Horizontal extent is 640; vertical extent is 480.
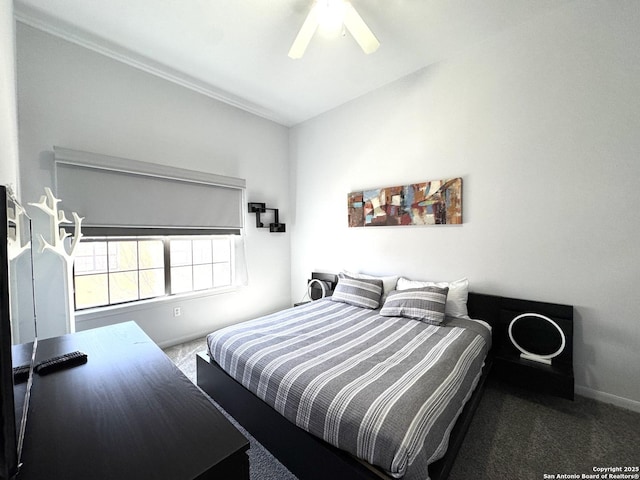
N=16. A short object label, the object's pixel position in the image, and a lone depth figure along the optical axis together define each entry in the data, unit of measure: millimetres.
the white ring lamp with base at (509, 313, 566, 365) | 2119
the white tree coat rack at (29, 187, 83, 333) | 2027
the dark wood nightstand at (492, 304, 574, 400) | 1907
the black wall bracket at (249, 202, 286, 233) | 3658
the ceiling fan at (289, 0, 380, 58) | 1812
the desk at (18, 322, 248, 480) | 670
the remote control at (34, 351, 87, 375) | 1119
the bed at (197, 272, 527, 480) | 1149
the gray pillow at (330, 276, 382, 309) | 2770
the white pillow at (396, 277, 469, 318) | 2469
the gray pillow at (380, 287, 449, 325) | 2310
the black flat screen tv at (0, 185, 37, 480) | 533
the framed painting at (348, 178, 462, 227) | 2654
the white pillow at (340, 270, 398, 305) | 2900
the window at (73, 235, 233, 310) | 2590
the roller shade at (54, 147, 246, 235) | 2328
